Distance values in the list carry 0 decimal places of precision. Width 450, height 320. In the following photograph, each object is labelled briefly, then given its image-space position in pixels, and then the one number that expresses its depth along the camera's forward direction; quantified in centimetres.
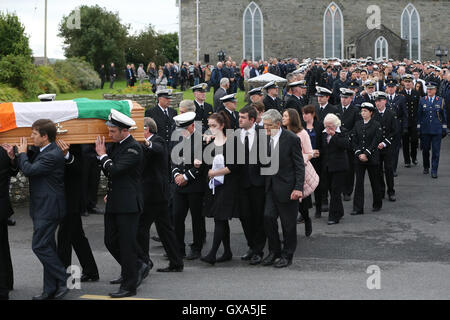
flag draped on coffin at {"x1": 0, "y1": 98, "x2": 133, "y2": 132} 779
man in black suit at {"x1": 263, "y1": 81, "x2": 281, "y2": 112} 1387
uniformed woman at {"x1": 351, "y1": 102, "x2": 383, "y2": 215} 1248
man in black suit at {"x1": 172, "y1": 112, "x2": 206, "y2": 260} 919
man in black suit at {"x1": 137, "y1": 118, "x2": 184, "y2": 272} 869
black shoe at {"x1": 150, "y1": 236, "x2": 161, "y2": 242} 1070
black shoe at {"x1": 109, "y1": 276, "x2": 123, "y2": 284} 823
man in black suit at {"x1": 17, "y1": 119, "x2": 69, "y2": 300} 752
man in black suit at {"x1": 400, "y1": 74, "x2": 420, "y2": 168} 1758
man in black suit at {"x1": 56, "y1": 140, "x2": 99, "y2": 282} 808
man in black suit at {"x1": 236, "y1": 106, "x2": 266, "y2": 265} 925
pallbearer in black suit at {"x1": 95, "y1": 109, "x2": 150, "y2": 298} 756
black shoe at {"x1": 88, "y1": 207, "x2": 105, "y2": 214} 1287
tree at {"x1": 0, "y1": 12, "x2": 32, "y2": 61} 2780
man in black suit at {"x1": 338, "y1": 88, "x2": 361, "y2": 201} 1348
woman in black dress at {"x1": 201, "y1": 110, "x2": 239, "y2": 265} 911
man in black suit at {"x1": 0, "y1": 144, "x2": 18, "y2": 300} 771
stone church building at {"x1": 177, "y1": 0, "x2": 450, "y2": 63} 5122
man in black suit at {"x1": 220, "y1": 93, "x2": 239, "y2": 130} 1208
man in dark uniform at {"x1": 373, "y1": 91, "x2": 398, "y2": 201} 1339
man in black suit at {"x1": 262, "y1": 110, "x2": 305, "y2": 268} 897
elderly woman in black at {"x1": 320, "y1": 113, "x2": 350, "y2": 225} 1167
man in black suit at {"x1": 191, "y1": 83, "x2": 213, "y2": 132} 1341
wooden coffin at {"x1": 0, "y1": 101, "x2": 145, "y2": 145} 785
